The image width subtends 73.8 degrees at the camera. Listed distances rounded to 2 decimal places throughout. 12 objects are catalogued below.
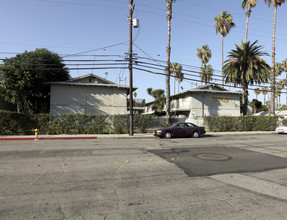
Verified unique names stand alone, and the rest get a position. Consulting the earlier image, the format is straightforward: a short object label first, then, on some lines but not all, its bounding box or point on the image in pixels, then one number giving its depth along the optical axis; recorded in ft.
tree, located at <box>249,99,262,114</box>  152.58
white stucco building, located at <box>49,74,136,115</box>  79.77
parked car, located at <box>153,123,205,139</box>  52.16
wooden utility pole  59.06
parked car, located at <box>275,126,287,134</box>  70.04
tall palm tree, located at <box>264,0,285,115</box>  86.45
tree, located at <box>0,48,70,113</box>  73.62
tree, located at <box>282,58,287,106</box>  179.85
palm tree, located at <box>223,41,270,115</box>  89.45
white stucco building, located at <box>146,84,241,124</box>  101.55
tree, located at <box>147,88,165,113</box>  132.87
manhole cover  25.65
